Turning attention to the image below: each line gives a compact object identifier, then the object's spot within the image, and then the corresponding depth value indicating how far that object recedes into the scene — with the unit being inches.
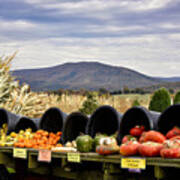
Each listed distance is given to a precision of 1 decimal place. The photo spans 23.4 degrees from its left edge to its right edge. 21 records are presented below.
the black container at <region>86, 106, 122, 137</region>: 253.6
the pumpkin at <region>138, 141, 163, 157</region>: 176.2
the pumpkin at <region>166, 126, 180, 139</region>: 198.4
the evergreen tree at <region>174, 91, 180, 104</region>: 493.5
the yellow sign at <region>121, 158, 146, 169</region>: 174.1
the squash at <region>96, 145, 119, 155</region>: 195.2
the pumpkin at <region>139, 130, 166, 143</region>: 195.3
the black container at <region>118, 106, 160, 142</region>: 223.0
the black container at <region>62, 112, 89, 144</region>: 271.3
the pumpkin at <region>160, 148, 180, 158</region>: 165.0
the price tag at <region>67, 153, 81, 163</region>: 209.4
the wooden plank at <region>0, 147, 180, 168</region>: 163.6
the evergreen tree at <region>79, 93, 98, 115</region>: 599.8
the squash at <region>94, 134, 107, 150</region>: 219.9
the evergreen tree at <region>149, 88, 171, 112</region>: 500.1
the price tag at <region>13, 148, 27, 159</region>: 255.0
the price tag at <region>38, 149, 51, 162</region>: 233.0
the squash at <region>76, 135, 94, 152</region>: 219.6
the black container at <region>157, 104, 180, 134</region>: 210.4
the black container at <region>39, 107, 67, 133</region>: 302.5
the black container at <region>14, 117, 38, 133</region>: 328.3
